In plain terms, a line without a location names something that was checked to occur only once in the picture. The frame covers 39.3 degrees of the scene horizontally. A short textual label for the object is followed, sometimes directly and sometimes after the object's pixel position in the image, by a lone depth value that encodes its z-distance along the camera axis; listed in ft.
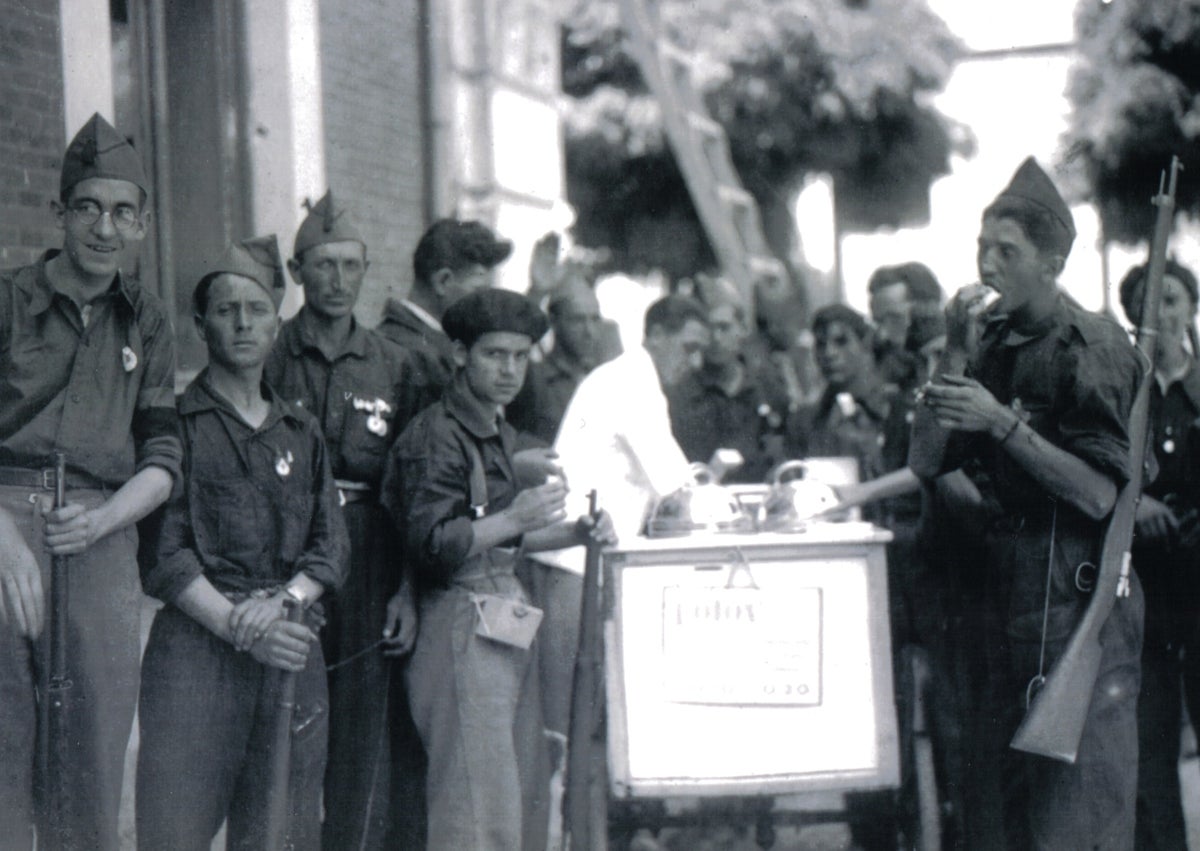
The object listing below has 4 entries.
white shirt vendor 17.11
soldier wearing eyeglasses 13.06
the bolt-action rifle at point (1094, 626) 13.21
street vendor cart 14.88
